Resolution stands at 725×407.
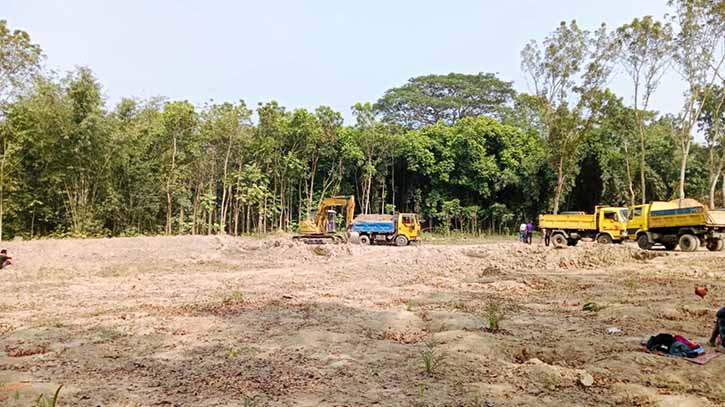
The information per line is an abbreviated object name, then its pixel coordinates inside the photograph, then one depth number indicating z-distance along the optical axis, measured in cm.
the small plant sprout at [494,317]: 663
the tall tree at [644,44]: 2438
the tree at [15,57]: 1836
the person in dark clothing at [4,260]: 1413
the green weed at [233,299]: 867
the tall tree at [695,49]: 2278
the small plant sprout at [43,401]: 381
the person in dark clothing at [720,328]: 523
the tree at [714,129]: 2564
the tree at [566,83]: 2602
